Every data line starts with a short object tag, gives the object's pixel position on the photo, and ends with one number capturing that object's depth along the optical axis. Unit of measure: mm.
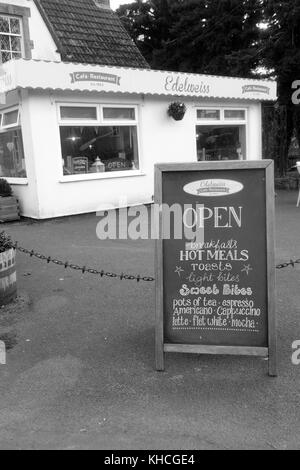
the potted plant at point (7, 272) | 5258
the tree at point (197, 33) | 19484
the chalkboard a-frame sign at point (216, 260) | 3652
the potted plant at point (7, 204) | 10766
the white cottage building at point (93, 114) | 10492
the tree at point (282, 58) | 16188
